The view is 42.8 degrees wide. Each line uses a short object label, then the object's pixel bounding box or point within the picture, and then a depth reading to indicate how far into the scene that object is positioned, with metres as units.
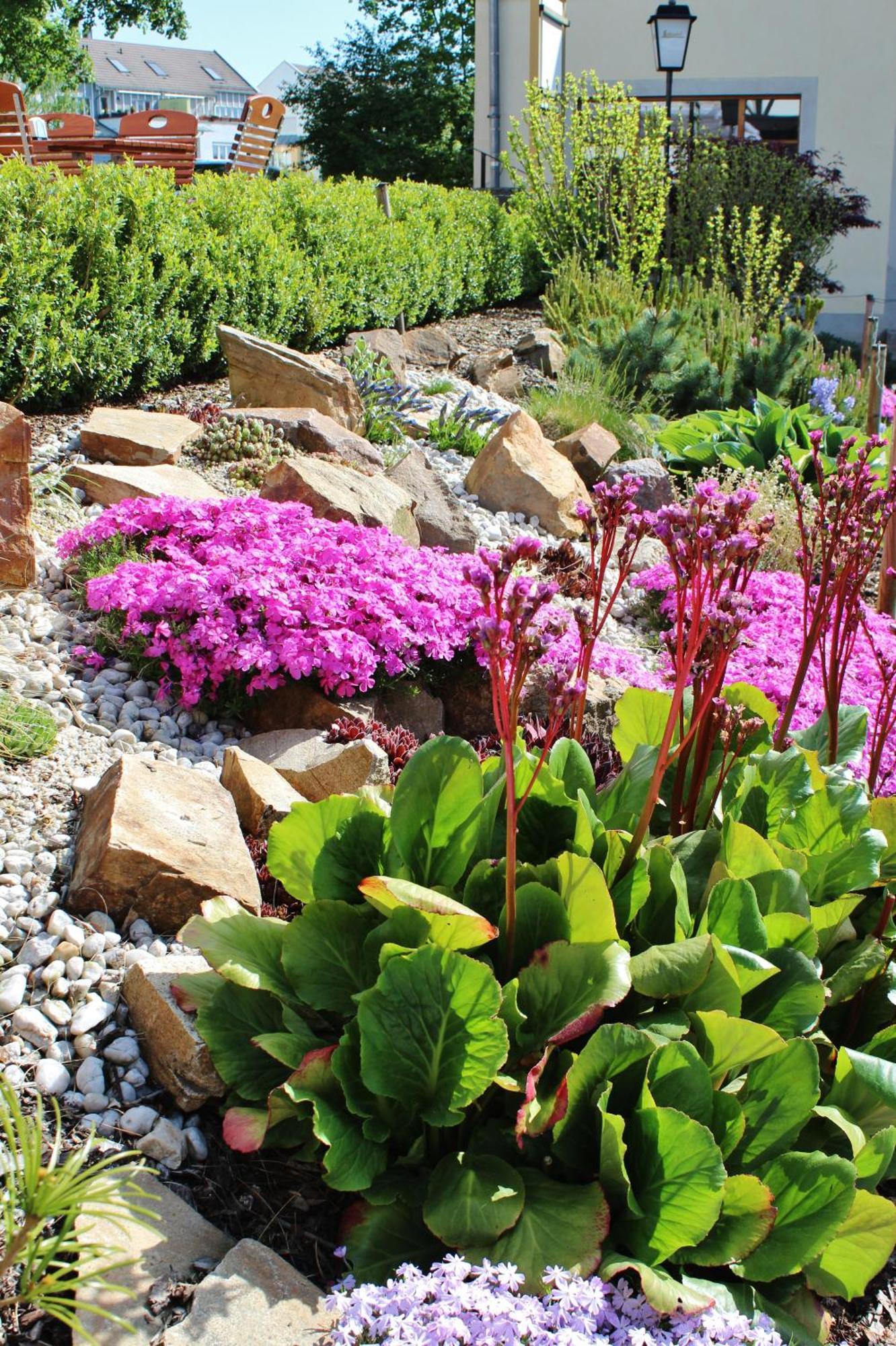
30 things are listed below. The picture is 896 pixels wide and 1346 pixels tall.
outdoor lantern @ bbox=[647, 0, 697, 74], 13.12
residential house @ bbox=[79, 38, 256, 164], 96.62
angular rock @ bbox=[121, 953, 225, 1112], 2.25
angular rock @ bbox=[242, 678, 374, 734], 3.71
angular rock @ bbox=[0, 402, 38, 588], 3.94
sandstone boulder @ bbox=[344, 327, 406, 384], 8.22
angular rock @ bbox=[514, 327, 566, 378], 9.48
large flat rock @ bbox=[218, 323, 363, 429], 6.55
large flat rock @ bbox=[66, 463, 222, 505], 4.80
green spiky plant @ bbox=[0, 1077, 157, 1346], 1.67
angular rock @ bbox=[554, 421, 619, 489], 7.05
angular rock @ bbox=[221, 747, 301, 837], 3.04
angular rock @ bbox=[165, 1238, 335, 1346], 1.79
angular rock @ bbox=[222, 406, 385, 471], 5.91
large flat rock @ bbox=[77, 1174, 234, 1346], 1.81
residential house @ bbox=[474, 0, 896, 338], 17.95
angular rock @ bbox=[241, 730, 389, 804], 3.32
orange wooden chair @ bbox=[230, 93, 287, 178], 12.39
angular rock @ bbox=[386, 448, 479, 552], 5.37
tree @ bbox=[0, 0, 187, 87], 24.55
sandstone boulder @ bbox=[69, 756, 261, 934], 2.59
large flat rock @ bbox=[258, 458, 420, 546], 4.68
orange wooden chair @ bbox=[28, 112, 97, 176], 10.51
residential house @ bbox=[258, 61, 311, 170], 99.15
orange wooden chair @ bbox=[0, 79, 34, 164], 9.73
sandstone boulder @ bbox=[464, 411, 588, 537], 6.25
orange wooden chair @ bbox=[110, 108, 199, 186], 10.44
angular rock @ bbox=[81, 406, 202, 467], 5.48
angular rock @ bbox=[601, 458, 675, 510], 6.27
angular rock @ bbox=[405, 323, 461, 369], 9.48
